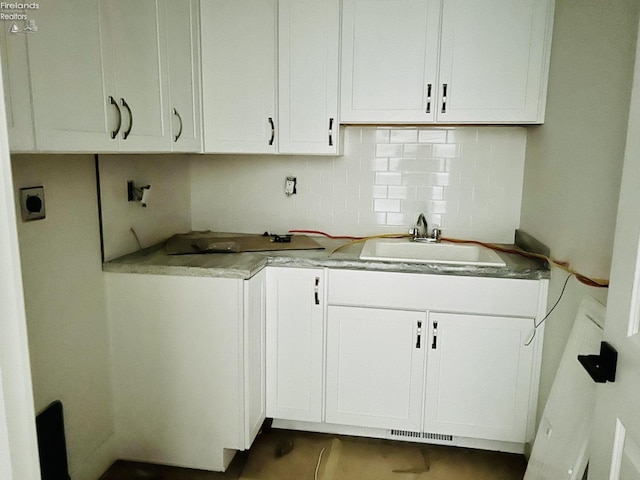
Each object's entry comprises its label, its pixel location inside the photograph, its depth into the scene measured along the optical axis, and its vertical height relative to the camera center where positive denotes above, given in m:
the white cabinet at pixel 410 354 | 2.09 -0.82
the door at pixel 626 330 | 0.95 -0.33
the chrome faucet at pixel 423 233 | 2.54 -0.33
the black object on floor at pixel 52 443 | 1.70 -1.00
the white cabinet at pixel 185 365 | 2.00 -0.84
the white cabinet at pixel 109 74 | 1.28 +0.29
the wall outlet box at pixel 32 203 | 1.57 -0.13
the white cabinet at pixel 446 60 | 2.13 +0.50
